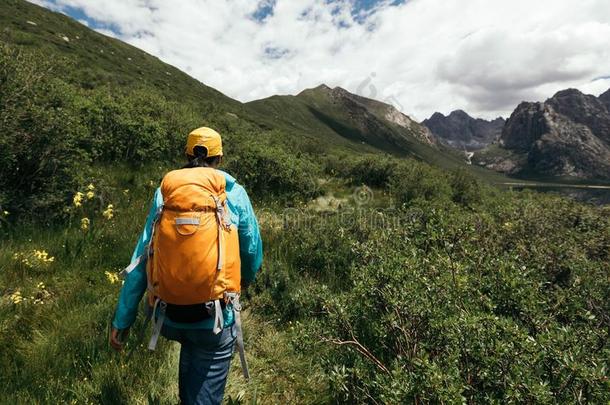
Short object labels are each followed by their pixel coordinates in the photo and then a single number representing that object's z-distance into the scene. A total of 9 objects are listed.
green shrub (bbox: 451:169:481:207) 15.90
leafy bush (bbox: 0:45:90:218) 5.93
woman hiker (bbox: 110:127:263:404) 2.43
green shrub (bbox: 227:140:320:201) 11.46
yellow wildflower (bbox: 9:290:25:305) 4.08
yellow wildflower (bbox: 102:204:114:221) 6.21
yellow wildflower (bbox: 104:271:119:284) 4.78
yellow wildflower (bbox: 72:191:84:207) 6.01
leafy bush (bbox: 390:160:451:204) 13.30
